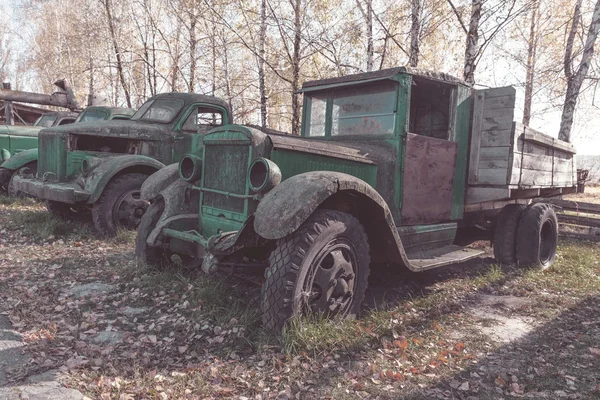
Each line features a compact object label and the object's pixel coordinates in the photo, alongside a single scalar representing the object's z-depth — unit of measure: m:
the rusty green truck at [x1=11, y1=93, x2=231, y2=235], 6.38
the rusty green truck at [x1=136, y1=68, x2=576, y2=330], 3.20
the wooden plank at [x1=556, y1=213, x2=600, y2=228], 7.89
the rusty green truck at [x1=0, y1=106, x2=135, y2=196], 8.98
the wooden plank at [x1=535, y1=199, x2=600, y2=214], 8.30
